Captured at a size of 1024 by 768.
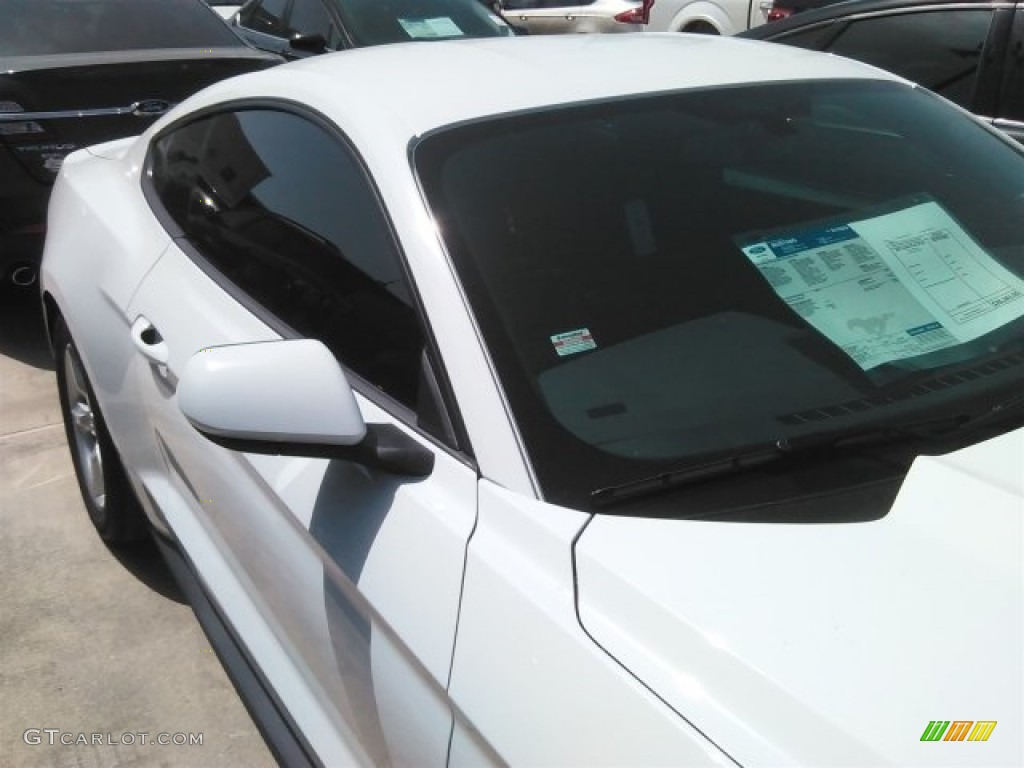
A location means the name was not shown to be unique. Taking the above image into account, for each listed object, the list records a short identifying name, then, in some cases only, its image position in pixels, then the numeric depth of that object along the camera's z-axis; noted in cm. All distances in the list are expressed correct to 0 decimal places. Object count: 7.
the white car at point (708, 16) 985
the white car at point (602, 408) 122
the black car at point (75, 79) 452
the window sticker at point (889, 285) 174
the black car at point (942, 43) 401
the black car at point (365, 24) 696
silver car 1132
